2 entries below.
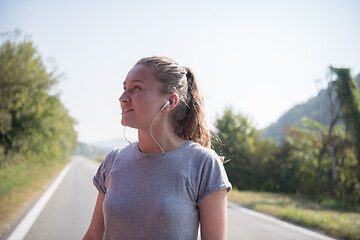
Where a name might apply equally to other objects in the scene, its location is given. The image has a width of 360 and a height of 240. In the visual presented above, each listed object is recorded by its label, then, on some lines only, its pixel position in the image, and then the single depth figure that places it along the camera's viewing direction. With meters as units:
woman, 1.38
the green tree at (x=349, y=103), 14.62
